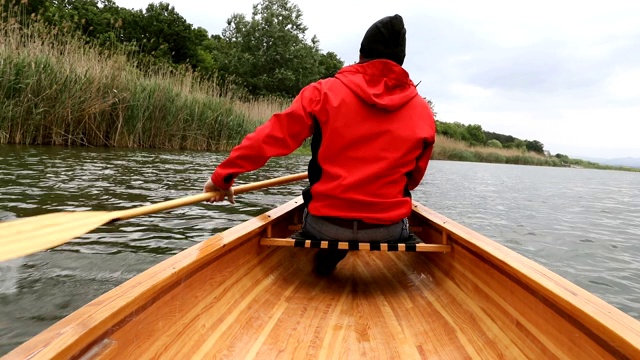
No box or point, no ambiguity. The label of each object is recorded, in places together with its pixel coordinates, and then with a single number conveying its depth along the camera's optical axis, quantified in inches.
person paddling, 73.8
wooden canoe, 43.6
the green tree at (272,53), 1116.5
